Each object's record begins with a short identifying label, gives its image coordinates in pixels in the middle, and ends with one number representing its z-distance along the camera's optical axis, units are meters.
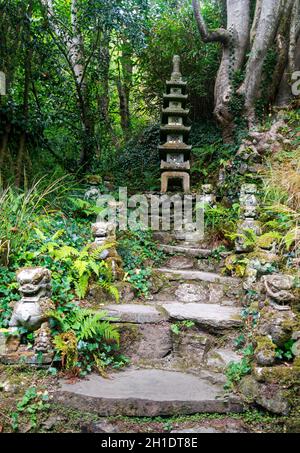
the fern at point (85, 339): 2.94
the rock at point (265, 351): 2.69
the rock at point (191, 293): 4.29
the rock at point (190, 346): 3.38
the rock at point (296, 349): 2.71
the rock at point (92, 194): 6.14
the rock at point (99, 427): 2.49
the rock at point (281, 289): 2.93
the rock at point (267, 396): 2.52
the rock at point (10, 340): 3.01
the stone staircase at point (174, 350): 2.62
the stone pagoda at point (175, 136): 7.04
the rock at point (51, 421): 2.50
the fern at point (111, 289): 3.74
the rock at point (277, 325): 2.77
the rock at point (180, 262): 5.07
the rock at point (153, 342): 3.36
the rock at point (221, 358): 3.17
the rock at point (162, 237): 5.67
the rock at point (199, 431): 2.48
